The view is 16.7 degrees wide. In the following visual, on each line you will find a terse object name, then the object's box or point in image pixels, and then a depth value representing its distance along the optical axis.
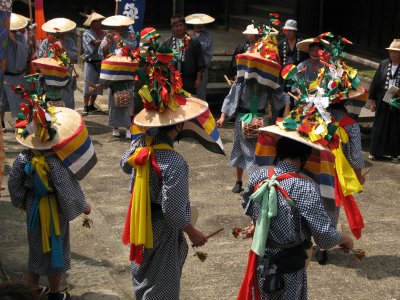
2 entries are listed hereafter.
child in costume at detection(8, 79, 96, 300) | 9.93
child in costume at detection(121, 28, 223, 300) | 8.68
